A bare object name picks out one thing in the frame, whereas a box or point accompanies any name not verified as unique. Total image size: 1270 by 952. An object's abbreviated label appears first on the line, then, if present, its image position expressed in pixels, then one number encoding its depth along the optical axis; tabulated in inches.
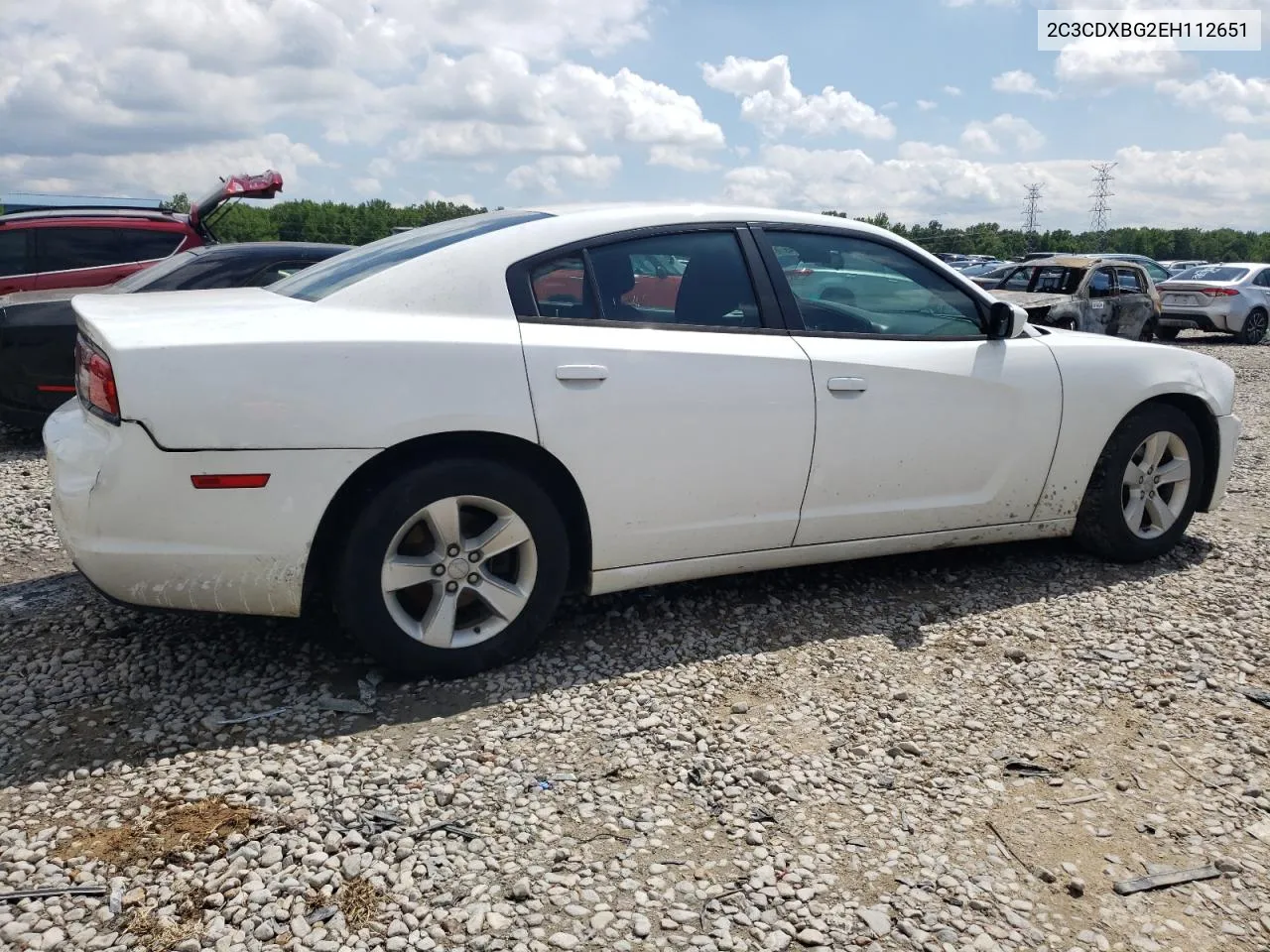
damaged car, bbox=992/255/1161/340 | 561.3
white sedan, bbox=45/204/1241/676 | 117.9
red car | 382.3
